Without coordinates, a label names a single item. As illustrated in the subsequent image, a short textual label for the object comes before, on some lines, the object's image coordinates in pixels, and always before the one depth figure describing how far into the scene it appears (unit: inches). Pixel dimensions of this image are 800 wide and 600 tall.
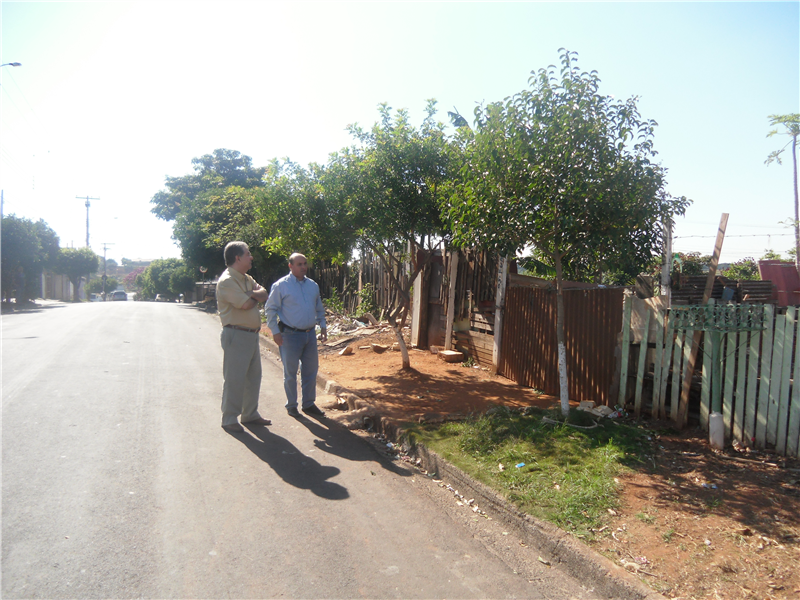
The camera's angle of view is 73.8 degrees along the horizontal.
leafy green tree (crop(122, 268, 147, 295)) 4098.4
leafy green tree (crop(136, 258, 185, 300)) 2522.6
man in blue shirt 253.8
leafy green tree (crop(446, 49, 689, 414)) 203.6
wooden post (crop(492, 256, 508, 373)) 336.8
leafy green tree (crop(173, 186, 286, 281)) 932.0
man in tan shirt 225.1
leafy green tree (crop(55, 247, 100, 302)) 2053.4
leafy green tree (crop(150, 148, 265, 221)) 1571.4
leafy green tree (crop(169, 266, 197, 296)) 2105.1
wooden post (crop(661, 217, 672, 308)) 222.5
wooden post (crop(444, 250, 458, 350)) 400.5
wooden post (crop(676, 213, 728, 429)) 208.6
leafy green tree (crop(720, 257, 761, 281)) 596.2
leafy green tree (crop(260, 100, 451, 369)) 314.8
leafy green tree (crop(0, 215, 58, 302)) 1230.4
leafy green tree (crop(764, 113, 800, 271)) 804.6
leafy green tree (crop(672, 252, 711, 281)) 512.7
